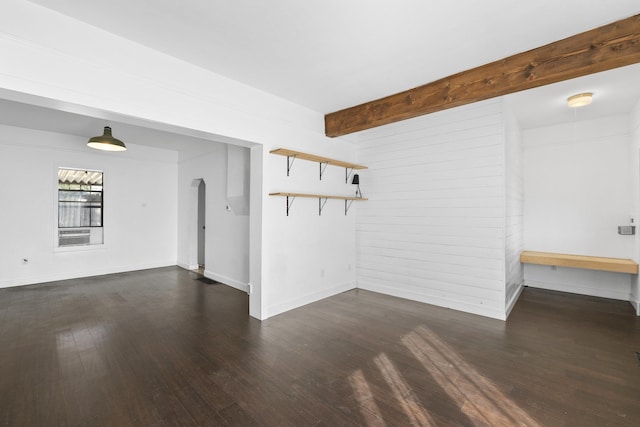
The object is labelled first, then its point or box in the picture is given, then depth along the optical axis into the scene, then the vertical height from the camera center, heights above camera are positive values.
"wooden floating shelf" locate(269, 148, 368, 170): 3.90 +0.85
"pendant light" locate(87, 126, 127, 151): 4.69 +1.19
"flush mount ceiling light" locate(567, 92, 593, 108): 3.77 +1.54
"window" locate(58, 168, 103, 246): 6.10 +0.16
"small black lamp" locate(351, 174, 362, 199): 5.02 +0.57
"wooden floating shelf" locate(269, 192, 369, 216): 4.02 +0.27
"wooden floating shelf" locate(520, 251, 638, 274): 4.20 -0.72
